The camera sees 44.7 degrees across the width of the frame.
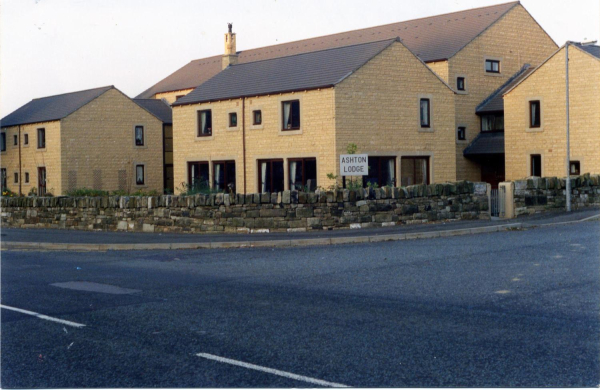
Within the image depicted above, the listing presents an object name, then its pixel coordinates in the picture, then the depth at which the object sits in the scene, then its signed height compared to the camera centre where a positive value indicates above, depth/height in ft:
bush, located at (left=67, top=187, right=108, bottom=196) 119.74 -0.25
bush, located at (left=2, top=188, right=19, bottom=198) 133.61 -0.08
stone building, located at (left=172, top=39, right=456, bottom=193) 102.22 +9.83
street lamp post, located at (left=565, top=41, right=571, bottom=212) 85.30 -0.96
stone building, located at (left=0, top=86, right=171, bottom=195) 147.23 +9.78
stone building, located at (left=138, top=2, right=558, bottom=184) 139.64 +27.10
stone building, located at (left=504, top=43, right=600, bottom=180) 112.88 +10.88
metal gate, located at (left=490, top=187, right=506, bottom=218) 81.97 -1.99
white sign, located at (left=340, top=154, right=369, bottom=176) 75.46 +2.44
